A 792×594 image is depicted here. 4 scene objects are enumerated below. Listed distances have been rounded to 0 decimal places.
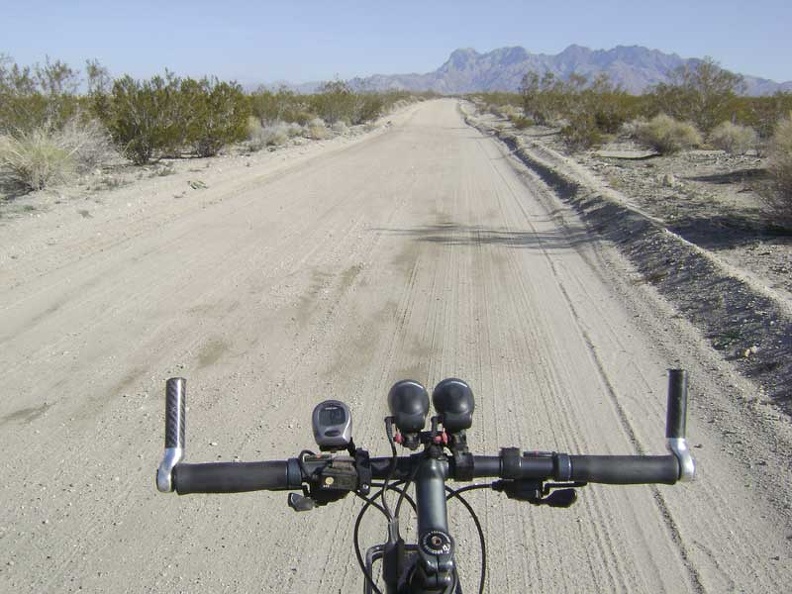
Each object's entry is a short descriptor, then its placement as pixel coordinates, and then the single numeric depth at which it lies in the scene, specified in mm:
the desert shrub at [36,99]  17641
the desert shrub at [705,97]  28359
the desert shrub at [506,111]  53694
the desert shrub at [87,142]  17062
